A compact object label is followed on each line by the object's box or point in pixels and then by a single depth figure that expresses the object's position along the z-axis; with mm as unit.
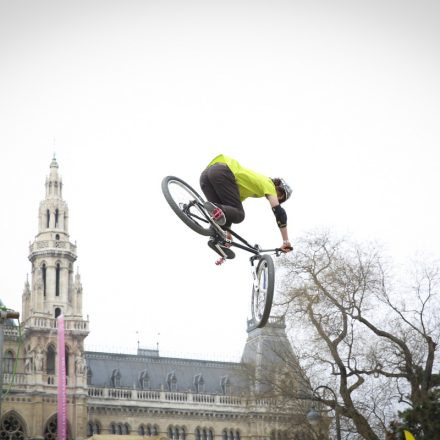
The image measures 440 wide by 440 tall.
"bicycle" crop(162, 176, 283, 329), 11781
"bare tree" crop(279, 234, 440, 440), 35000
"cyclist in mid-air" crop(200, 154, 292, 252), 11906
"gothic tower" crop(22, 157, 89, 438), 75875
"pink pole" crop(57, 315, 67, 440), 68750
